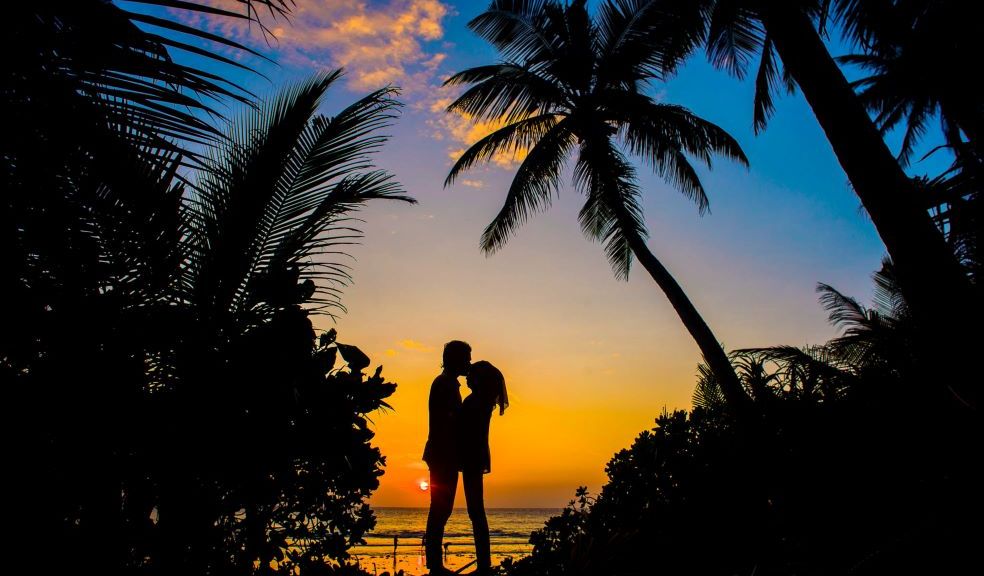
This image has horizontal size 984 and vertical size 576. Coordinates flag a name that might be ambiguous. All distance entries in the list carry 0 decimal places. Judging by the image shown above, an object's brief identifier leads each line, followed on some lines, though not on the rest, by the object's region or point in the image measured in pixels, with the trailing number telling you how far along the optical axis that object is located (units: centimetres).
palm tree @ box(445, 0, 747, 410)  924
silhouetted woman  393
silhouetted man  386
